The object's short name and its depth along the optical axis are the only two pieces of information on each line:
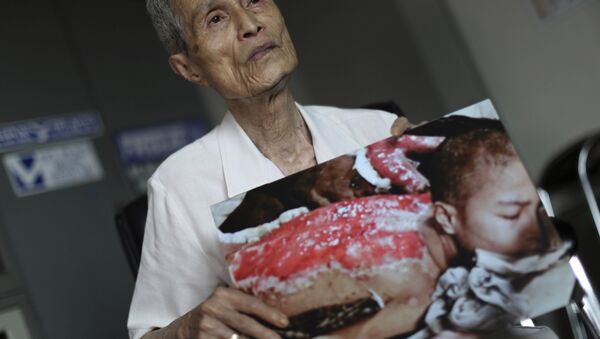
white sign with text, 3.51
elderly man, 1.31
